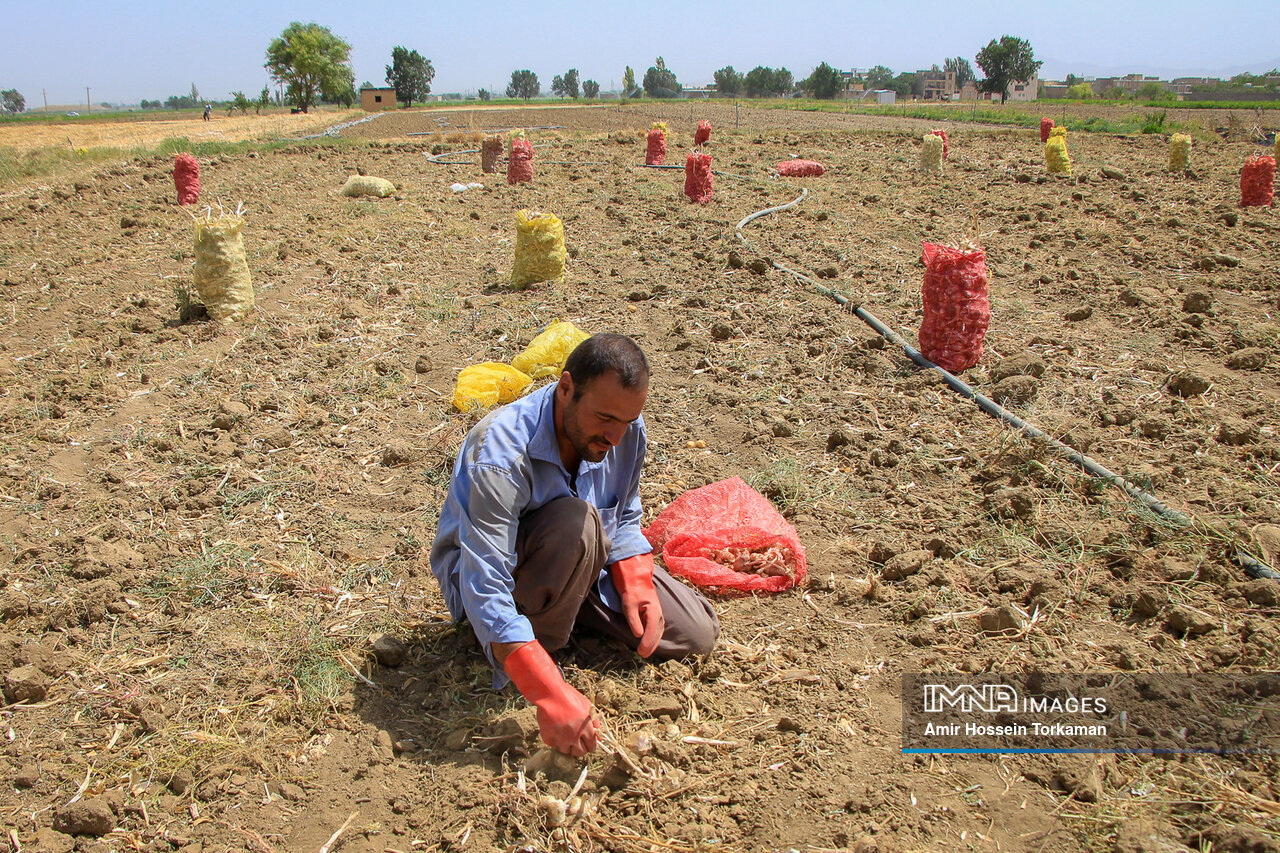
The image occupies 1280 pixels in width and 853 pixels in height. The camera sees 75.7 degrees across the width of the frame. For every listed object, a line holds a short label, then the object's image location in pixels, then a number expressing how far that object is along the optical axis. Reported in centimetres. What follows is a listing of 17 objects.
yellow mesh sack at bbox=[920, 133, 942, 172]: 1300
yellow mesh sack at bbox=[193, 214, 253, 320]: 622
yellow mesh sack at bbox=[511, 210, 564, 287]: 695
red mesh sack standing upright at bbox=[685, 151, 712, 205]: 1020
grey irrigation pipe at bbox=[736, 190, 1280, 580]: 309
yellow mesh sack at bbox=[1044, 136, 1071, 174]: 1212
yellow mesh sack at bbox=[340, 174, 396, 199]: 1124
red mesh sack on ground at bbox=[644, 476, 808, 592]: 337
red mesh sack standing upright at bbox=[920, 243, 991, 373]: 512
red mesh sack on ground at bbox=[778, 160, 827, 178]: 1282
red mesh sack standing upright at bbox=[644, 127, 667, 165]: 1377
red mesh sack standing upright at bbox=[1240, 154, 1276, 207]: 977
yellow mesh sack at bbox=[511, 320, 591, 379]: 511
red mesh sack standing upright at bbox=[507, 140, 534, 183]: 1216
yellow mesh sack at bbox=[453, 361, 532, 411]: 486
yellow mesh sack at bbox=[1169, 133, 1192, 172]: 1235
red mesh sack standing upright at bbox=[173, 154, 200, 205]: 1060
